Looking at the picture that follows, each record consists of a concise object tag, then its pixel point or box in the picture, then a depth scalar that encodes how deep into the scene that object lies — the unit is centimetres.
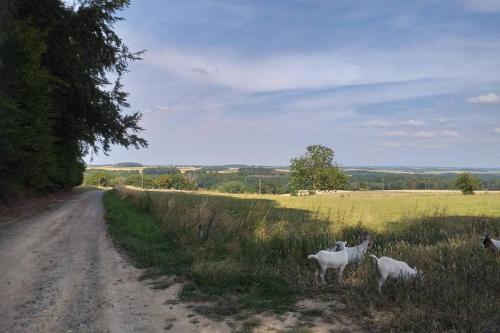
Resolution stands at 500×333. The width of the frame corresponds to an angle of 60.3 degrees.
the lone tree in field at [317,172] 10300
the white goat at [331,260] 738
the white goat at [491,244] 856
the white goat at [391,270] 660
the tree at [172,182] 14038
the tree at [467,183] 8294
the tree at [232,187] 11472
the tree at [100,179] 14923
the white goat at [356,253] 830
